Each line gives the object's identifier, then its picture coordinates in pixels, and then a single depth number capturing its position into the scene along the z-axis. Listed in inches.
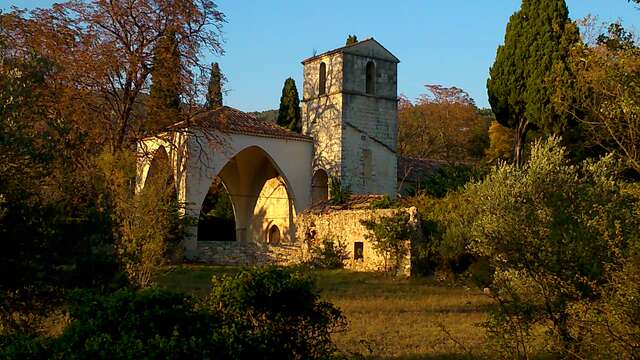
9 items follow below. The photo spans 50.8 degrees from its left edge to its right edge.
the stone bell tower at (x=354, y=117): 1141.7
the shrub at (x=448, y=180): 941.7
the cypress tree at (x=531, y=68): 892.0
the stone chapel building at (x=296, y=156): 1015.0
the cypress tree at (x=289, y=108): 1418.6
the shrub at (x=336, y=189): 1064.0
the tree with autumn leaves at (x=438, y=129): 1704.0
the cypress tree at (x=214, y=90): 937.7
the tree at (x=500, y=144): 1228.7
